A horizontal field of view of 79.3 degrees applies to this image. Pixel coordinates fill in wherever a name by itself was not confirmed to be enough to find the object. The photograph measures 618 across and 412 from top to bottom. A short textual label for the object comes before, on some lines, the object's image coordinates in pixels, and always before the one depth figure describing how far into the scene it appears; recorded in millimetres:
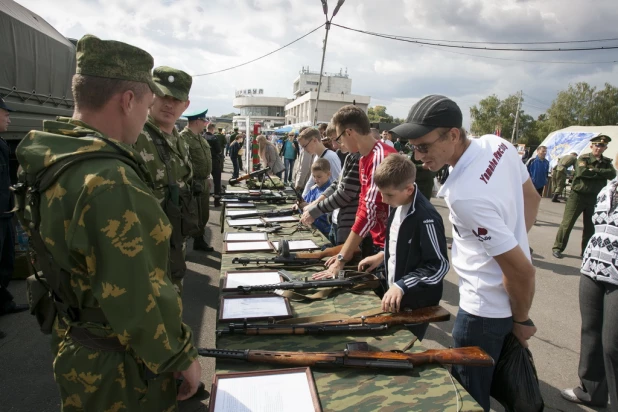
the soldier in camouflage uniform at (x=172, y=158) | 2617
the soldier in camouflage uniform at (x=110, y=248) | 1110
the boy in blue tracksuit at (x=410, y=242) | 1988
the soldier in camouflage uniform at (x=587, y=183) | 6032
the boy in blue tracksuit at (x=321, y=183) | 4398
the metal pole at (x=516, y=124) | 46438
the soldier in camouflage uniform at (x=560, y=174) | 12273
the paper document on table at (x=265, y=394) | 1307
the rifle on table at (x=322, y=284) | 2250
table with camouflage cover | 1369
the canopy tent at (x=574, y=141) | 15727
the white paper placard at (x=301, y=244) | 3190
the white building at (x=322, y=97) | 72875
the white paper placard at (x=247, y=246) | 3095
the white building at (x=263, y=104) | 109500
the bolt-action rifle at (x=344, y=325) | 1790
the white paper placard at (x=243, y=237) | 3410
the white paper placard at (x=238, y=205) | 5152
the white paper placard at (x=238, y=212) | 4520
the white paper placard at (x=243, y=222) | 4046
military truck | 4973
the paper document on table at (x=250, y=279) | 2383
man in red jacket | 2645
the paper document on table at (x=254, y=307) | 1967
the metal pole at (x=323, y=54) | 16091
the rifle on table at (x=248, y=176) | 6527
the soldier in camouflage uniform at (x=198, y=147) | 5496
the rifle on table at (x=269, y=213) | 4492
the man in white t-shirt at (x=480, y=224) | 1513
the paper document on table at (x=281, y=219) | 4244
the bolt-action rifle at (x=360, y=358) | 1535
